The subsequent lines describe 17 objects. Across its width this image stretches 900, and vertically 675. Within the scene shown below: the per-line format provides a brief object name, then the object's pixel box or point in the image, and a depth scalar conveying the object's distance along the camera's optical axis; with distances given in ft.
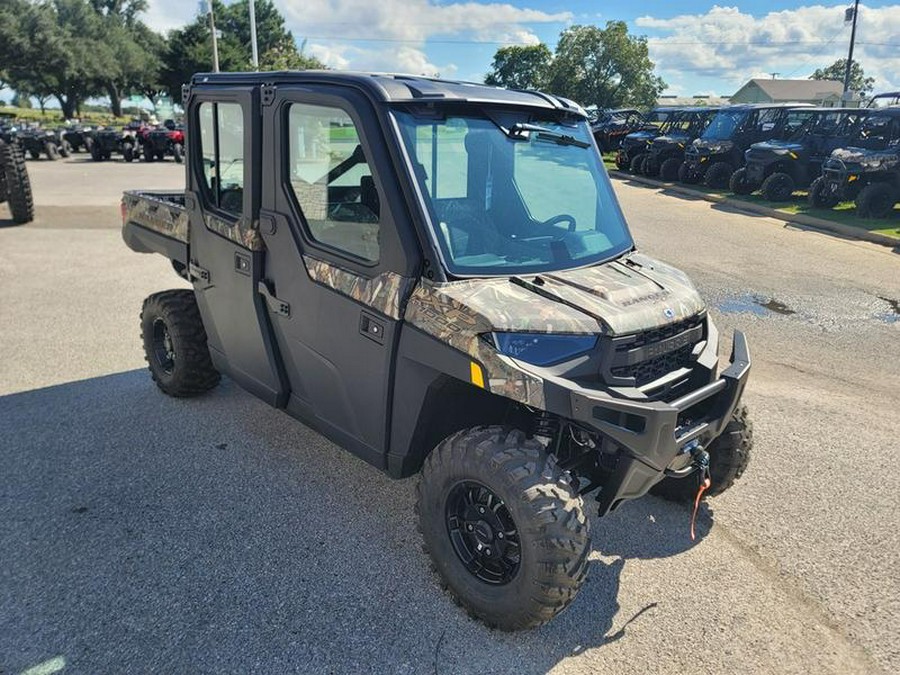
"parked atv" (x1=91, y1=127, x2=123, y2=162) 79.66
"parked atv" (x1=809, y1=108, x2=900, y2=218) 44.14
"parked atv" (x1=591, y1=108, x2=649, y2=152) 89.81
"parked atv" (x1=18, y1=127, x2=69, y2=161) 76.64
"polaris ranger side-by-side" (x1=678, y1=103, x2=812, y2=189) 58.75
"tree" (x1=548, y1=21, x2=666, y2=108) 222.89
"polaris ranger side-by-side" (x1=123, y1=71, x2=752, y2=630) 8.61
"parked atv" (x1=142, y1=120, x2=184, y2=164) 78.79
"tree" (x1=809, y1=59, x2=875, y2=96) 312.91
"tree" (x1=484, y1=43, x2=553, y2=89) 270.05
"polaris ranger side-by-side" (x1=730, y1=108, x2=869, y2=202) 52.60
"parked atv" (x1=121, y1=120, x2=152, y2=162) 79.20
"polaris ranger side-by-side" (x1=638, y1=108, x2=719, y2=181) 66.80
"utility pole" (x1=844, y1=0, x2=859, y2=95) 122.82
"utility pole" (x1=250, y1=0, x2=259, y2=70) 90.13
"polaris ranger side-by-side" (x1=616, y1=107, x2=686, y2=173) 73.36
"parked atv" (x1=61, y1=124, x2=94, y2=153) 85.56
